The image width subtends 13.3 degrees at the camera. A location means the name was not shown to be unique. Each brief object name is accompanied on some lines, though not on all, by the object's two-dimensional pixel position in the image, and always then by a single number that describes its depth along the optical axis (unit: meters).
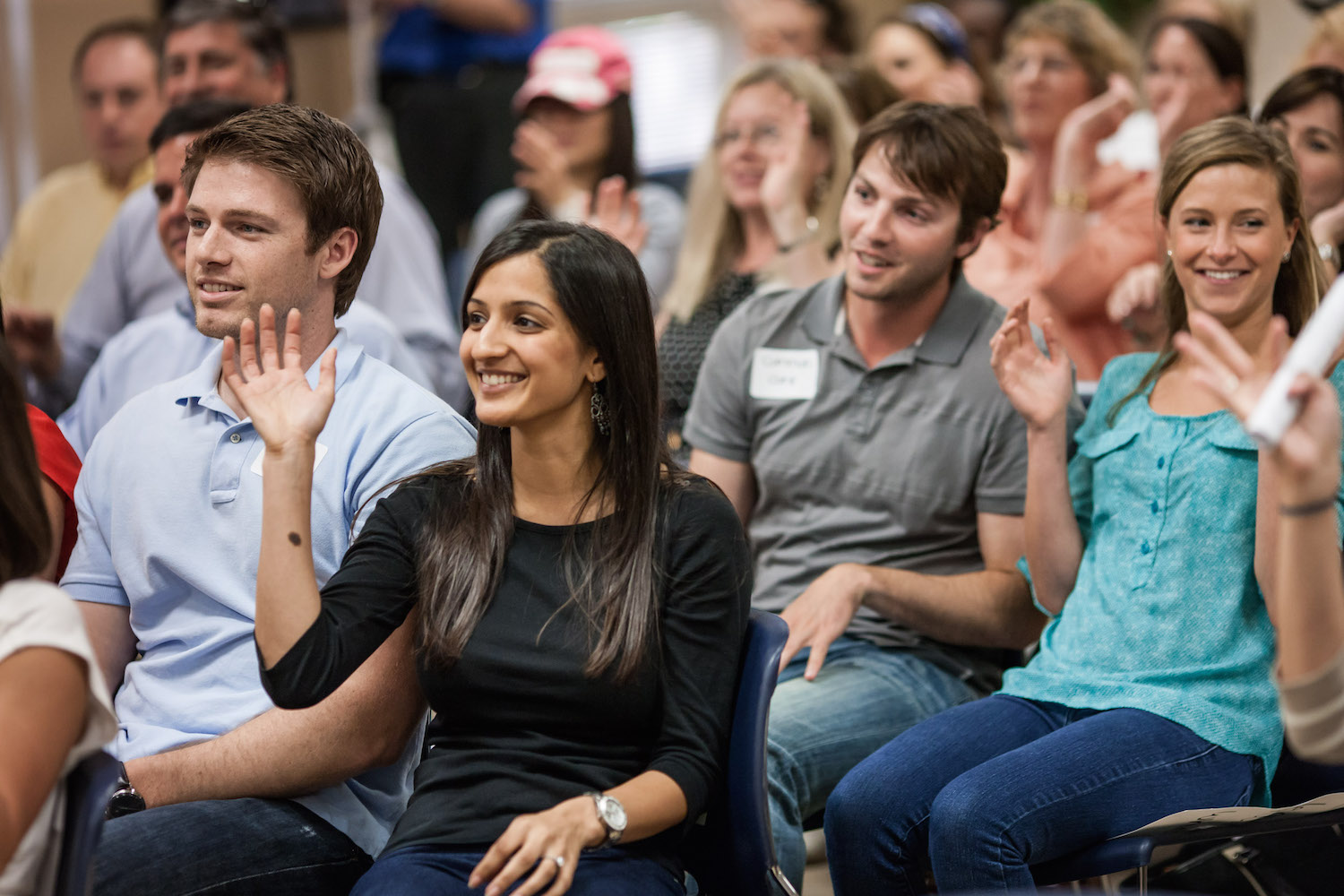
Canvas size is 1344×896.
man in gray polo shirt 5.71
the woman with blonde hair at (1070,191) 6.36
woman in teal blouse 5.44
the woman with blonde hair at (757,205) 6.36
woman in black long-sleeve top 5.28
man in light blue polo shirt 5.40
